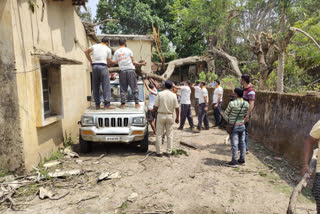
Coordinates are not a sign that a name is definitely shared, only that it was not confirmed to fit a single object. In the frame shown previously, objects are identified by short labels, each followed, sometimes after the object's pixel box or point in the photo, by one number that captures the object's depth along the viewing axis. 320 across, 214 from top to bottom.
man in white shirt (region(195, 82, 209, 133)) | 8.47
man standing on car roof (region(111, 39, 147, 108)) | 6.23
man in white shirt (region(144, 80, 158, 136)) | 7.17
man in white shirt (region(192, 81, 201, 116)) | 9.93
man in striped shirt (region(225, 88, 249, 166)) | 5.04
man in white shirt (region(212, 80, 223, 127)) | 8.78
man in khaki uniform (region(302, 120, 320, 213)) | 2.12
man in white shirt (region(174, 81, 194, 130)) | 8.52
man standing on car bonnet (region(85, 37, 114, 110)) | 6.04
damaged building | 4.18
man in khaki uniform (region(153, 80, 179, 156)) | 5.50
